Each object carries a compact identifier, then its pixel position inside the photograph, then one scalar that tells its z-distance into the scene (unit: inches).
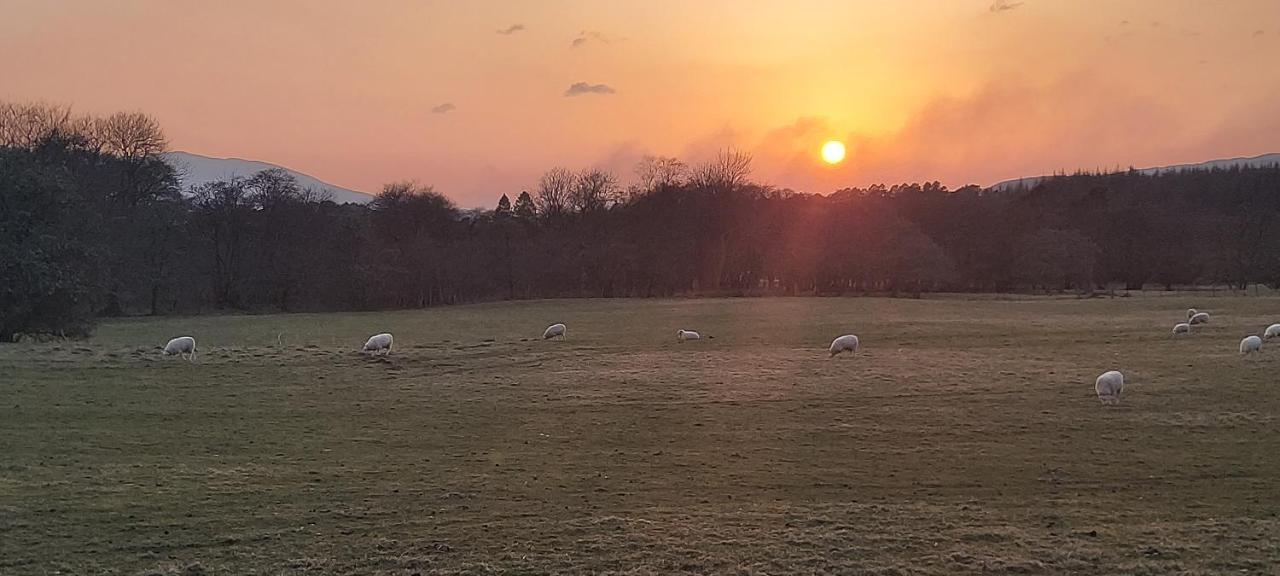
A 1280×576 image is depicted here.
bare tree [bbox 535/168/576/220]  3993.6
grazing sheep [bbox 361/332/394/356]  1221.1
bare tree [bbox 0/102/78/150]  2388.9
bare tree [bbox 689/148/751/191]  3786.9
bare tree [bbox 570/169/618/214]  3954.2
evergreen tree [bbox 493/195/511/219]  4050.2
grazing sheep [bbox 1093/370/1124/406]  759.7
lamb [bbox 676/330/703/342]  1416.1
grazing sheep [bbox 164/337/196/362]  1130.7
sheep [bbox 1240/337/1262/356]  1044.5
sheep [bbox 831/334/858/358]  1141.1
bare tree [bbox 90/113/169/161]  2741.1
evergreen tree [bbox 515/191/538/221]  4045.3
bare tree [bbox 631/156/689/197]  3921.3
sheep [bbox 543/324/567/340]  1461.6
